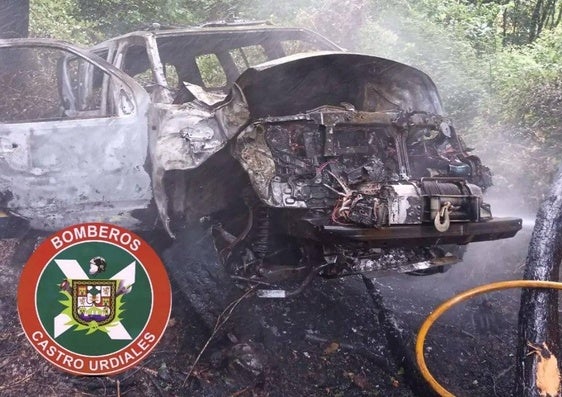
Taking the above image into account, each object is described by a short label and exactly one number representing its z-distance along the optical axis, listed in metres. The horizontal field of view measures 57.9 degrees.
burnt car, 2.91
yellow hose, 2.68
